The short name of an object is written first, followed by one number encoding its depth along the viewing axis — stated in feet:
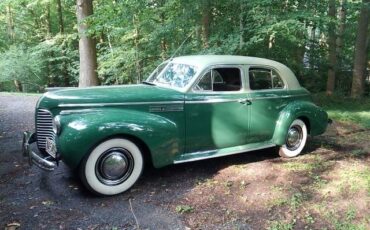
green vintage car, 13.77
